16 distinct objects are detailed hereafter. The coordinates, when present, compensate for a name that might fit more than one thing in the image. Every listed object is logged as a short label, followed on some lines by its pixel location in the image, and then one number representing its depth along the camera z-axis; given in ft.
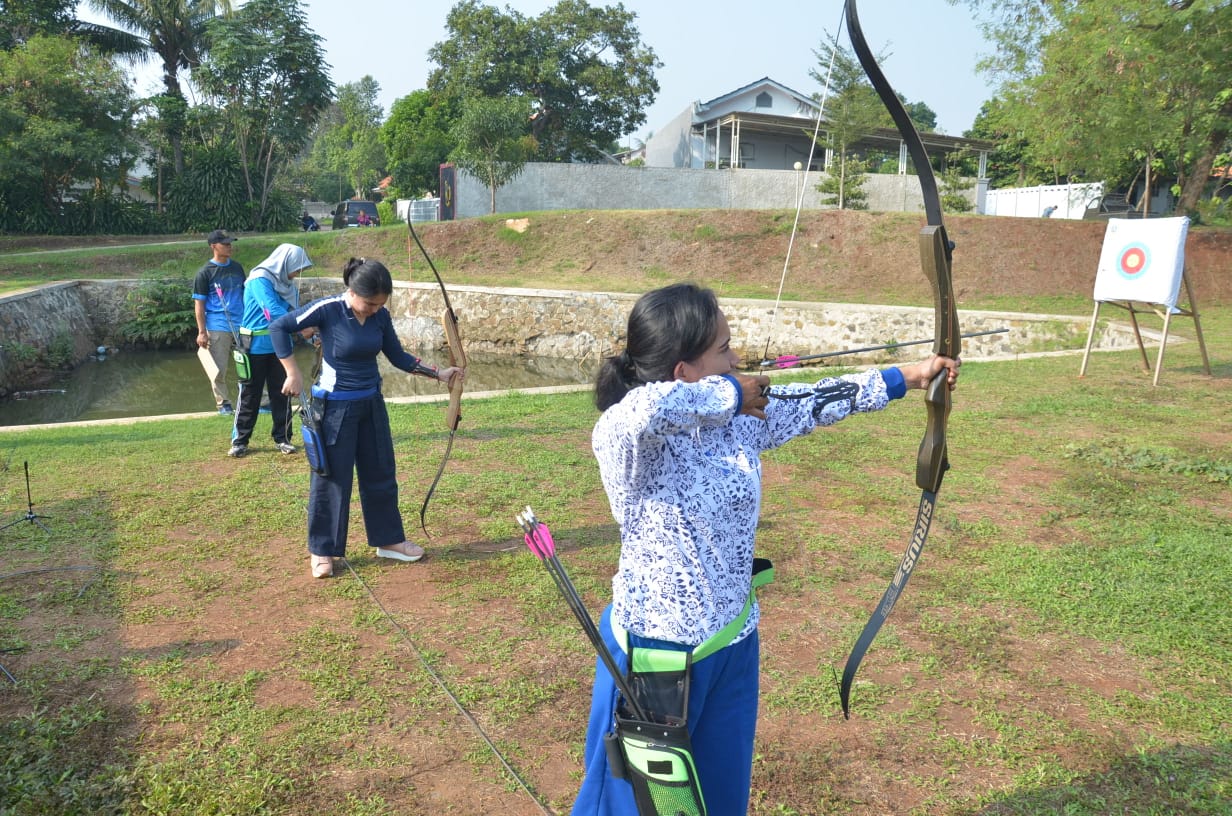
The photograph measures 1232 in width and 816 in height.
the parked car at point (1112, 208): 87.88
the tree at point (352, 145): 187.83
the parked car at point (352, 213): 113.29
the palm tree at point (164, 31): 99.35
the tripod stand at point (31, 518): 16.75
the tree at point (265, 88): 90.12
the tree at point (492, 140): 82.02
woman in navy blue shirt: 14.89
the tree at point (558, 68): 116.57
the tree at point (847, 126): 74.49
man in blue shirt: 26.11
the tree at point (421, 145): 118.62
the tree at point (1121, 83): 52.11
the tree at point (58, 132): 73.10
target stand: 29.86
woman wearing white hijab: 22.16
